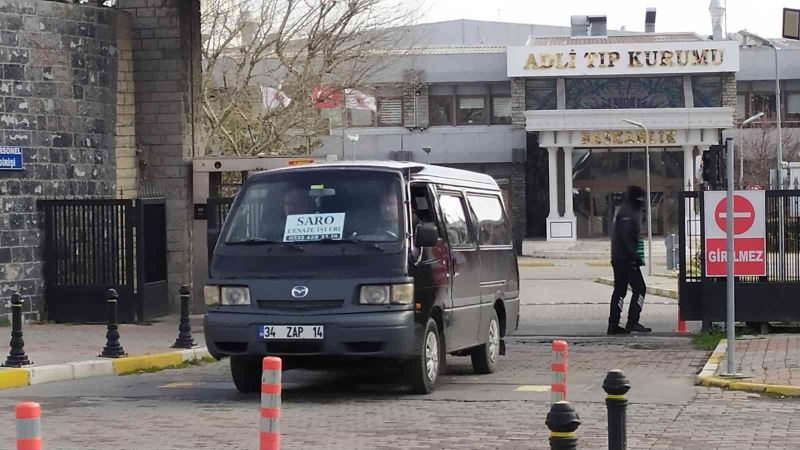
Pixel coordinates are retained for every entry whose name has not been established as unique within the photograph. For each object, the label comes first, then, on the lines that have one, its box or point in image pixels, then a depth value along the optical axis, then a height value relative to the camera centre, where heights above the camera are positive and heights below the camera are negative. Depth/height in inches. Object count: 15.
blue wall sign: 762.8 +33.1
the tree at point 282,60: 1437.0 +162.3
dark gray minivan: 469.7 -21.5
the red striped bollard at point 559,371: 345.7 -41.8
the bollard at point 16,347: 561.9 -52.8
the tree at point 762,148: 2546.8 +102.7
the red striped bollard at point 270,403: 275.3 -38.5
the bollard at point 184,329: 660.7 -55.0
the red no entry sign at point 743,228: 703.7 -12.4
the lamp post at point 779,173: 701.3 +39.7
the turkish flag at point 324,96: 1453.0 +122.0
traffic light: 597.3 +16.8
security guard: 745.0 -30.5
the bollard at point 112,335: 608.1 -52.6
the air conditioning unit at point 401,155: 2432.3 +97.4
